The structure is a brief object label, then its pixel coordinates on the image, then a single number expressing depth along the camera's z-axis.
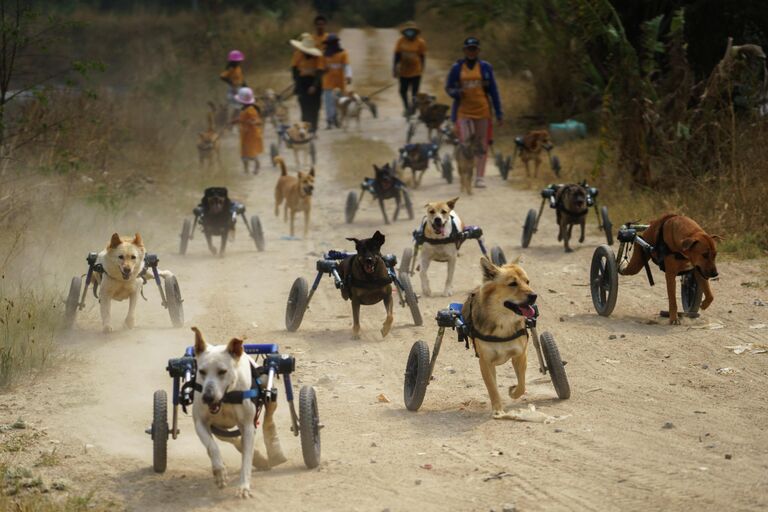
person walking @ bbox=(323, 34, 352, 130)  30.58
